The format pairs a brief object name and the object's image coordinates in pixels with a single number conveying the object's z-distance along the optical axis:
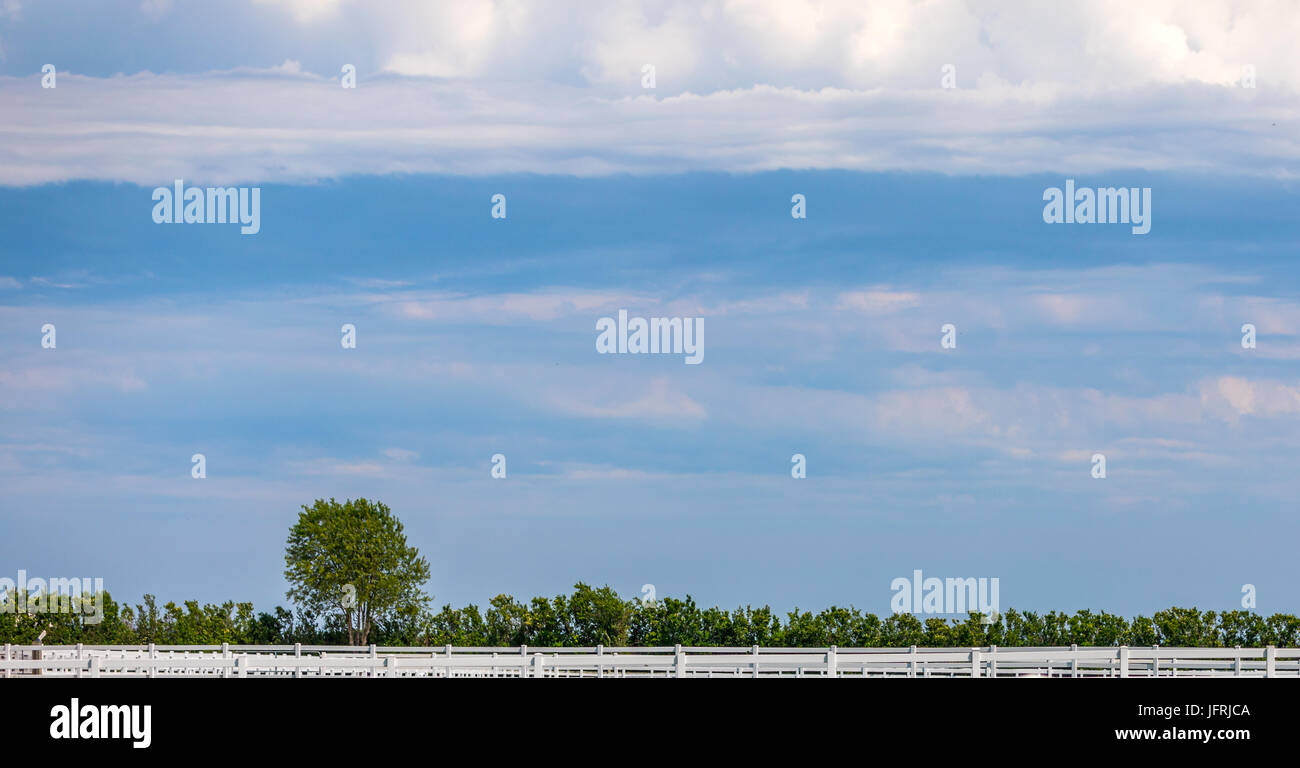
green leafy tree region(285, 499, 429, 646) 96.06
